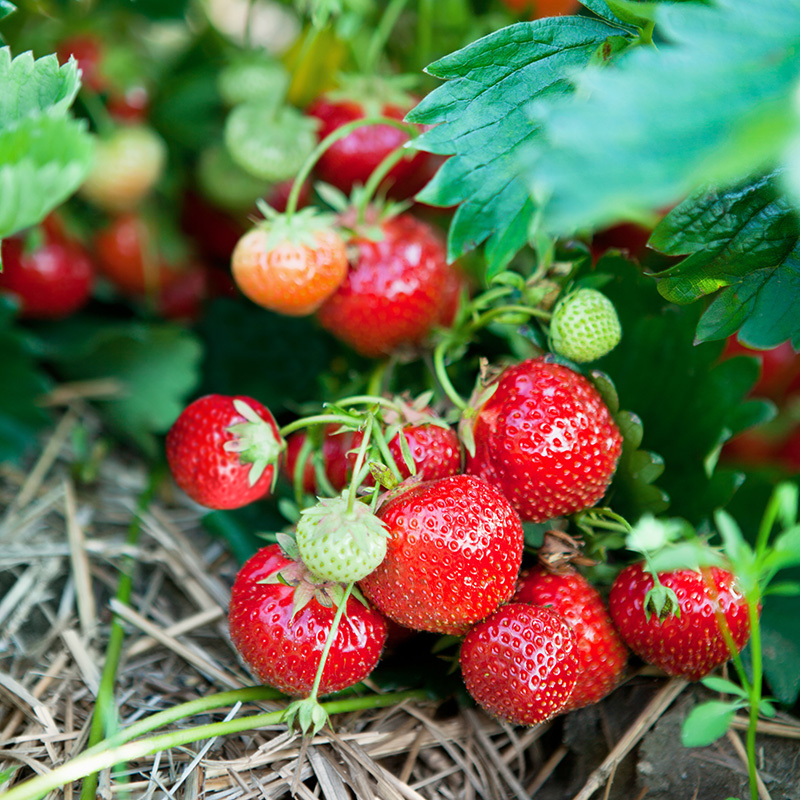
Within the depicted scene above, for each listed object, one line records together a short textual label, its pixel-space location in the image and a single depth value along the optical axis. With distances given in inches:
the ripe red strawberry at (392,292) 23.6
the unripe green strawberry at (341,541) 21.1
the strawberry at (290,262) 22.9
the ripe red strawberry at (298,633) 21.7
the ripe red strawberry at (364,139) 24.5
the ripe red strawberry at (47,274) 25.6
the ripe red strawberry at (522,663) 21.5
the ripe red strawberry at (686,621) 21.7
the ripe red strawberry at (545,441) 21.8
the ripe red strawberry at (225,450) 22.2
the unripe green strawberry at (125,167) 25.6
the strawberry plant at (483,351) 19.8
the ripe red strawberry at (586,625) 22.0
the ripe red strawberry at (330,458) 22.9
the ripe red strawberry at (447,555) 21.4
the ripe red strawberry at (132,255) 26.5
